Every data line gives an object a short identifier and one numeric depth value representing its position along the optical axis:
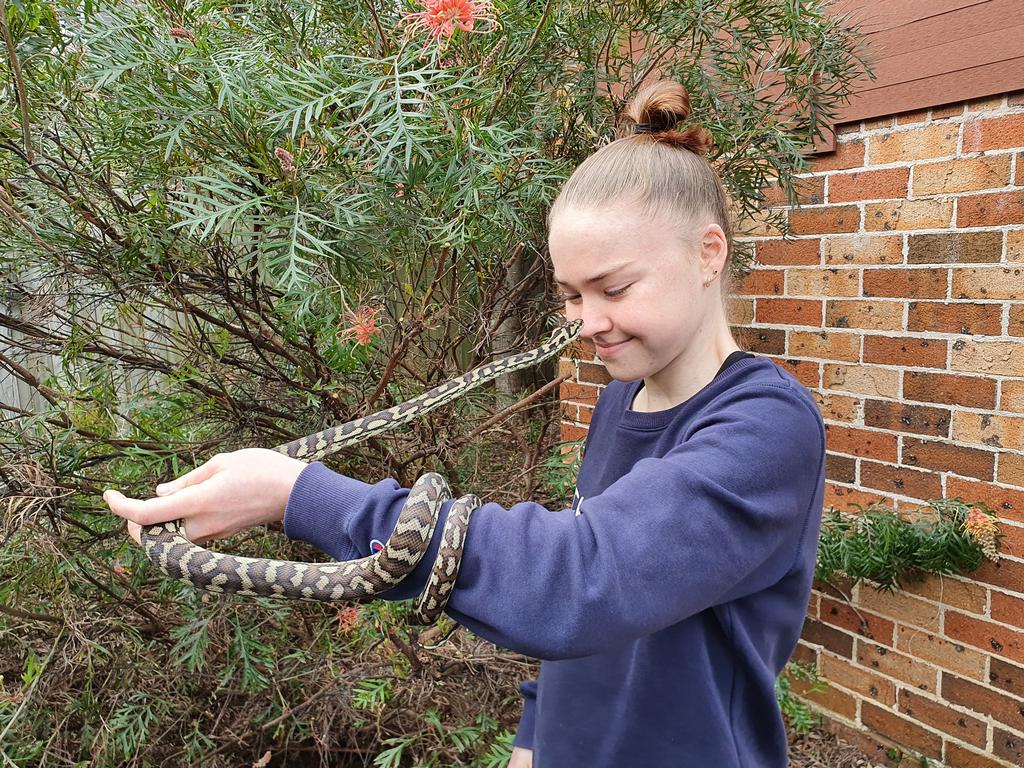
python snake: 1.03
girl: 1.00
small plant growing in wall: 2.93
